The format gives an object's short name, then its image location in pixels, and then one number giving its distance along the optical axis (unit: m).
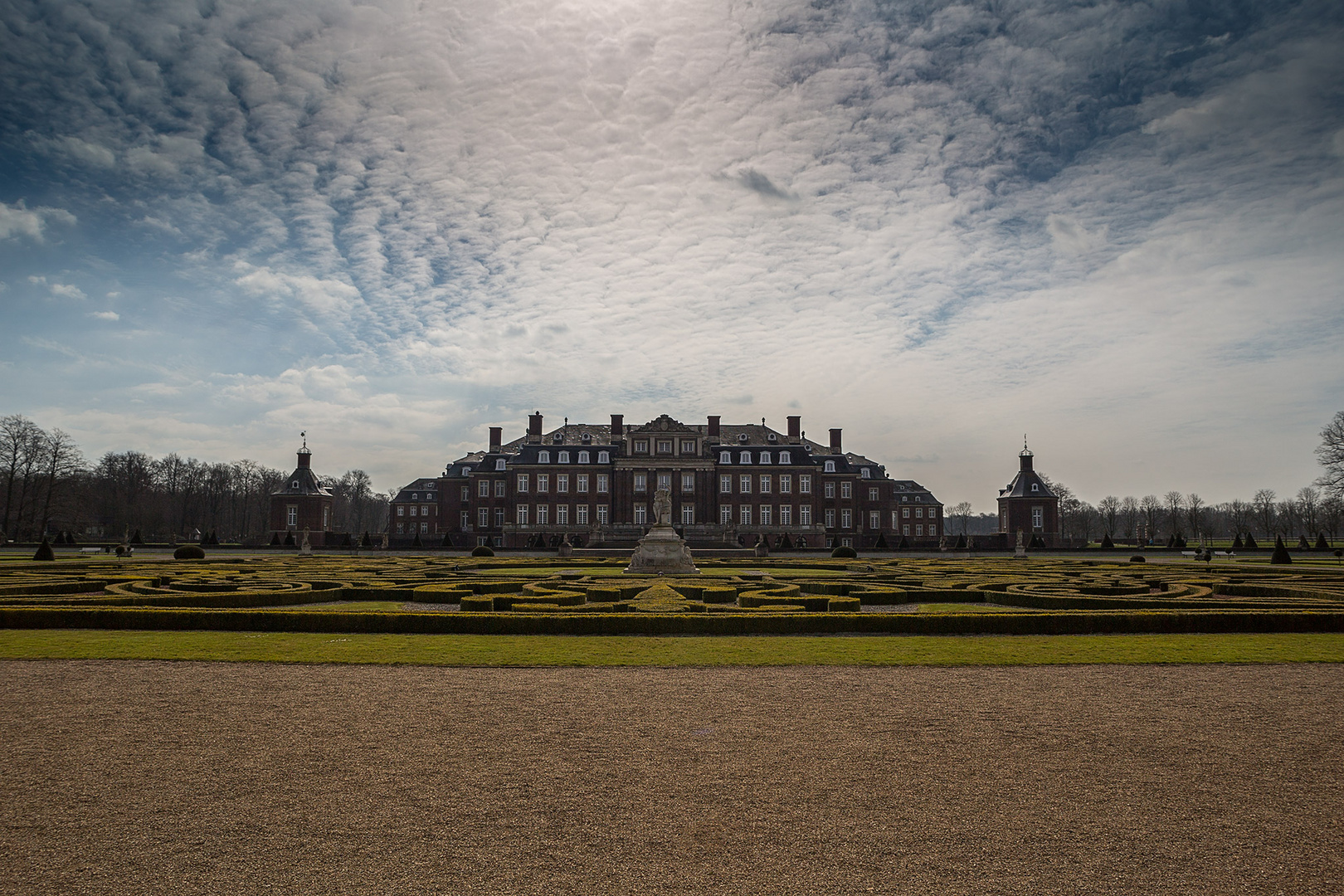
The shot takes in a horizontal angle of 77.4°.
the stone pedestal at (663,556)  28.50
